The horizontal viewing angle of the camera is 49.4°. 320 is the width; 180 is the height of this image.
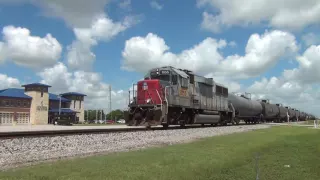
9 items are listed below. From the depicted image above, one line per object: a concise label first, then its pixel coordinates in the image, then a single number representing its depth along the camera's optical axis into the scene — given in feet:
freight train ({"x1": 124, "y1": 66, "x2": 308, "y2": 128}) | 79.30
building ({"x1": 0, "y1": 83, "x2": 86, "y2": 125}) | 261.24
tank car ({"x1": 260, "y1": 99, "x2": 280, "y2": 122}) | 194.15
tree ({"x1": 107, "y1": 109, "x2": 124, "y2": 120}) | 512.14
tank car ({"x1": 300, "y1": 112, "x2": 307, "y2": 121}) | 317.61
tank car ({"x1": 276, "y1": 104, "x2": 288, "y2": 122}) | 231.42
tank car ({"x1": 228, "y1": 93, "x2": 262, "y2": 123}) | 143.30
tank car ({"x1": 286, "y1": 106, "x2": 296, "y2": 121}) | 261.89
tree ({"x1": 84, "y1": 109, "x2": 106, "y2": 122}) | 554.54
